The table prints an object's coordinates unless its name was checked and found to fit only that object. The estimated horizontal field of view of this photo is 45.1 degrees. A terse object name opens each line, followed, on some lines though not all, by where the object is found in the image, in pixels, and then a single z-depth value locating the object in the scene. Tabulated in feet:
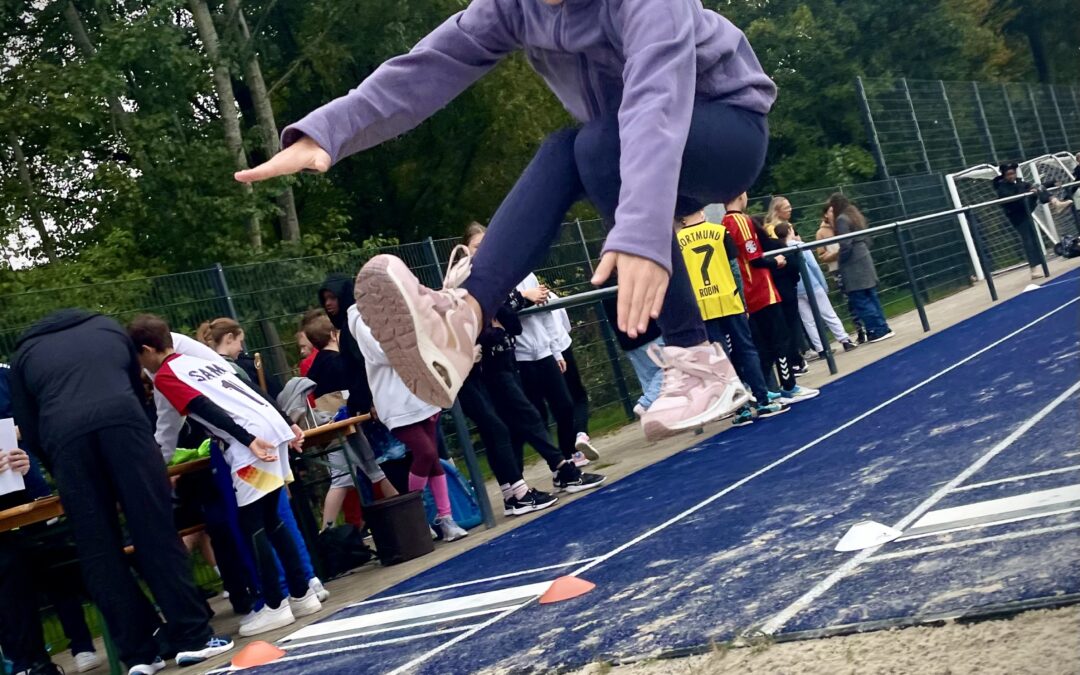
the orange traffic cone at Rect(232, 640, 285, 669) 19.19
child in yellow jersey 16.15
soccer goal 61.00
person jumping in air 7.22
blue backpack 28.96
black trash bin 26.40
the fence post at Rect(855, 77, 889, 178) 65.16
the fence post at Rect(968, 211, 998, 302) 49.88
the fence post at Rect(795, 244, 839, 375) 37.96
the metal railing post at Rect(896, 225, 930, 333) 45.47
